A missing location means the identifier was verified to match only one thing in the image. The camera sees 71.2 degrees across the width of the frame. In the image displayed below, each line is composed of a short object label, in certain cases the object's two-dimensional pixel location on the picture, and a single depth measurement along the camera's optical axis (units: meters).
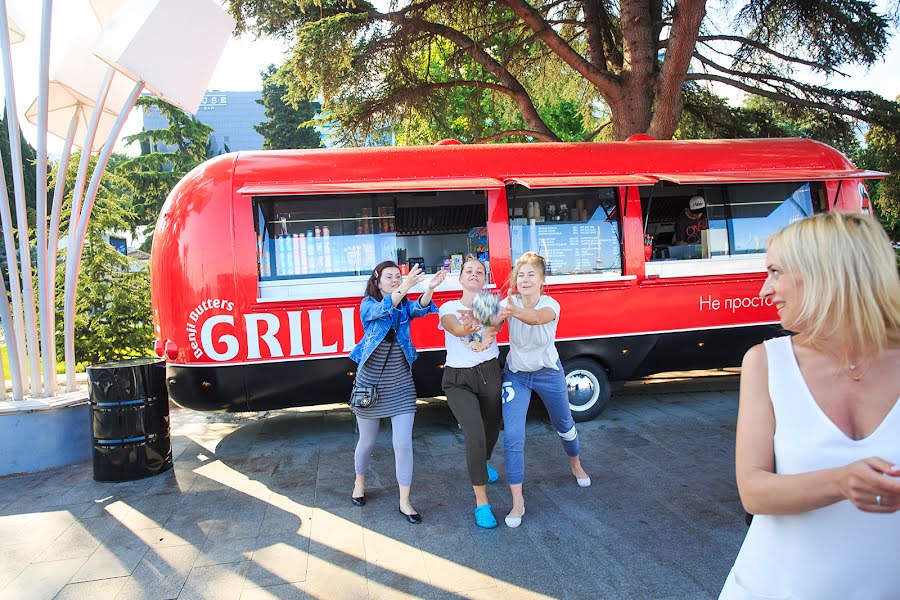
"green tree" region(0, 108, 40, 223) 26.23
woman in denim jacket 4.47
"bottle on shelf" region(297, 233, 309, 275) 6.39
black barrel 5.41
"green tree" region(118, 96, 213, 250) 20.80
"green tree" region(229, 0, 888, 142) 10.12
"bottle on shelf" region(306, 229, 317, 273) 6.41
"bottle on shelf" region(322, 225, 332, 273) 6.45
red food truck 6.19
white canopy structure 5.63
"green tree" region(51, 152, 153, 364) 10.62
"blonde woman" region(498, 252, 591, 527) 4.31
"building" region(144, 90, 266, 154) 111.38
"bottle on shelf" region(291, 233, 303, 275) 6.37
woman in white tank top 1.44
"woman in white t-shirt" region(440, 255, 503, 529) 4.25
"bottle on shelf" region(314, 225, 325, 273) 6.43
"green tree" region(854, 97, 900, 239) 10.99
